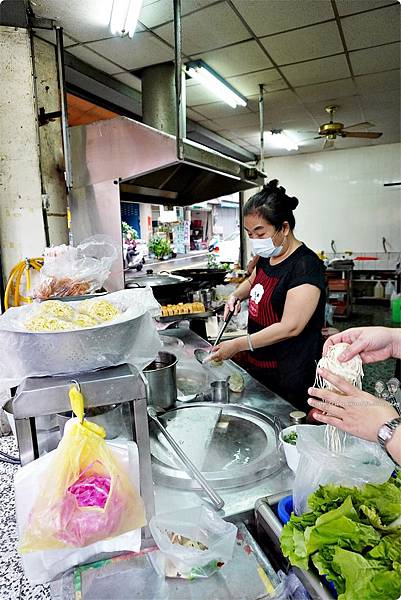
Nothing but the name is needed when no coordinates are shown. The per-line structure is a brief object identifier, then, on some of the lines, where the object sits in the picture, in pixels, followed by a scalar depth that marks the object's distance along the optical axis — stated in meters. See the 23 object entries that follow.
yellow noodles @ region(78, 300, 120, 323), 1.10
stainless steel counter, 1.08
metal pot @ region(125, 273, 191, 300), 3.23
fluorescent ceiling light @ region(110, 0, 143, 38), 2.61
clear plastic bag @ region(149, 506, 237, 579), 0.91
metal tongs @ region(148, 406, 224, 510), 1.04
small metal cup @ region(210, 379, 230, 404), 1.72
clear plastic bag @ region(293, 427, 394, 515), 0.94
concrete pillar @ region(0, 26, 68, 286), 2.86
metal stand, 0.86
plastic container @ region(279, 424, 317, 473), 1.12
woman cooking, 2.06
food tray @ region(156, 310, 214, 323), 3.00
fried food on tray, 3.04
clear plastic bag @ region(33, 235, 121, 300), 1.95
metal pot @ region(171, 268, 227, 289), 3.88
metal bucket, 1.57
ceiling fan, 5.39
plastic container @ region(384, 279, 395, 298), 8.55
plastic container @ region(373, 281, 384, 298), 8.73
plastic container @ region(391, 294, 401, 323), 6.94
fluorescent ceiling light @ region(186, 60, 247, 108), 4.05
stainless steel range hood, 2.80
